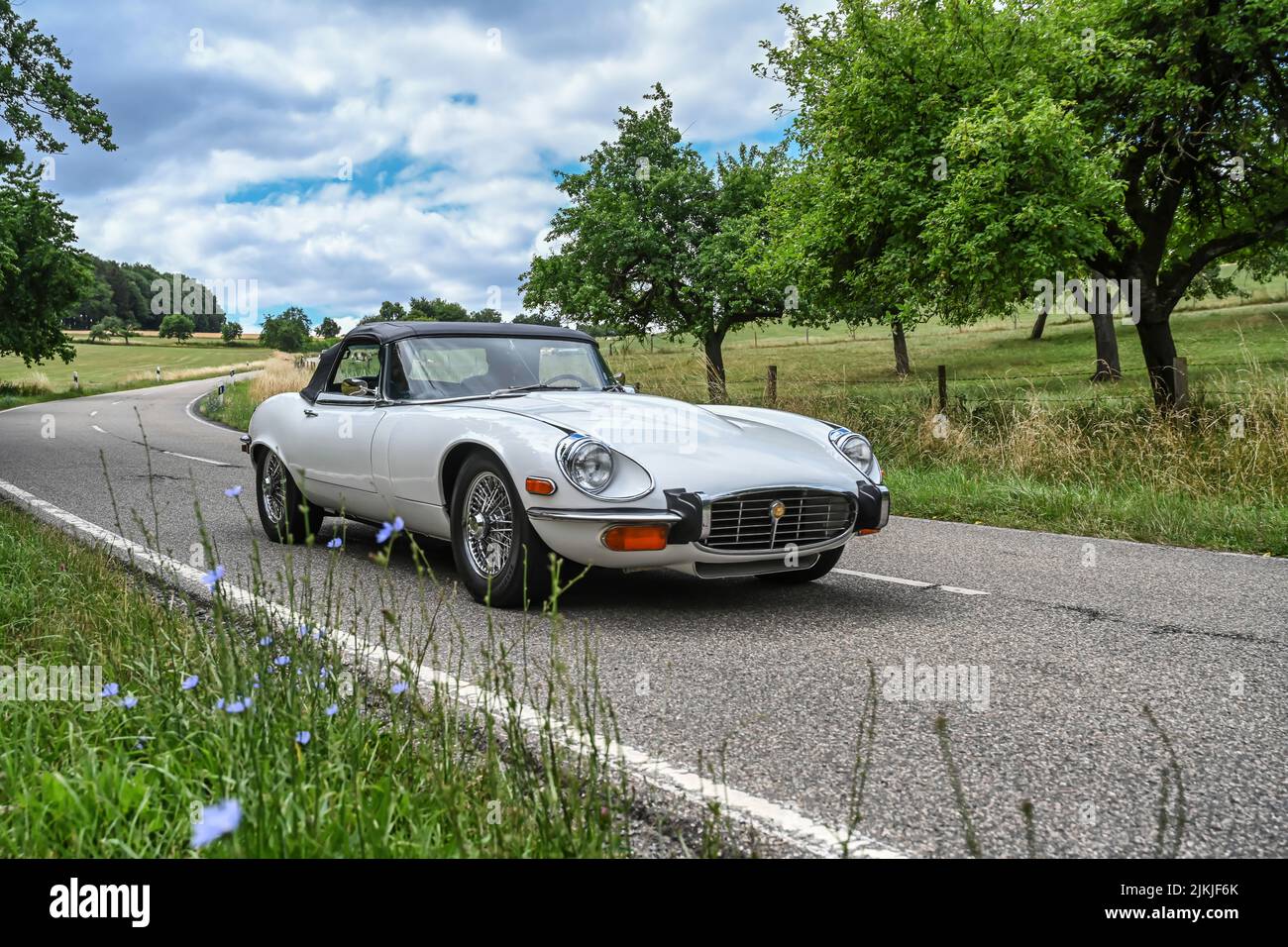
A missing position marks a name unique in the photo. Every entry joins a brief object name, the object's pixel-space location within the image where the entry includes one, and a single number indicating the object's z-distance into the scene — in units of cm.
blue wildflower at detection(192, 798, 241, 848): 140
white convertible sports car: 482
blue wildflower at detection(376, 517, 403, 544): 266
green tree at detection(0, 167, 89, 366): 2934
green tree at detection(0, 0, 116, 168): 2012
